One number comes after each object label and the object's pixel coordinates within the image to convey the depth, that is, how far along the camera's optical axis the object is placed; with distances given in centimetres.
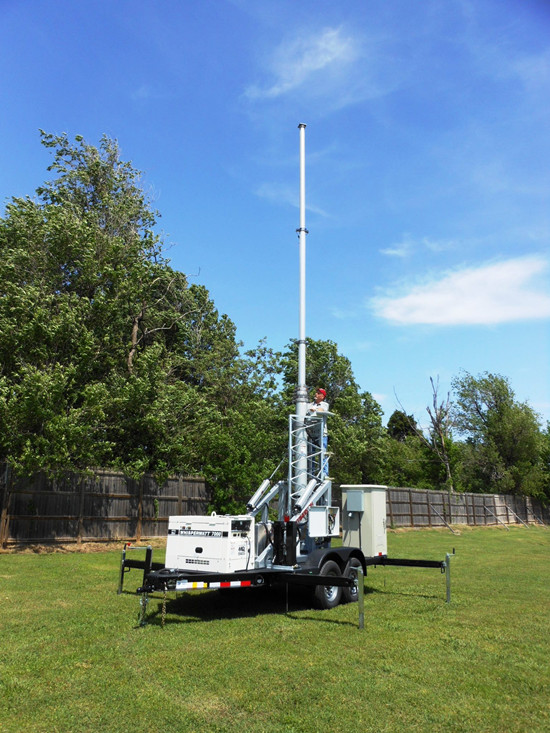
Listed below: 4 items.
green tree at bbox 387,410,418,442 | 7231
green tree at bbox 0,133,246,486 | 1775
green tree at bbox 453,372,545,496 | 5075
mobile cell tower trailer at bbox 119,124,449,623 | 937
